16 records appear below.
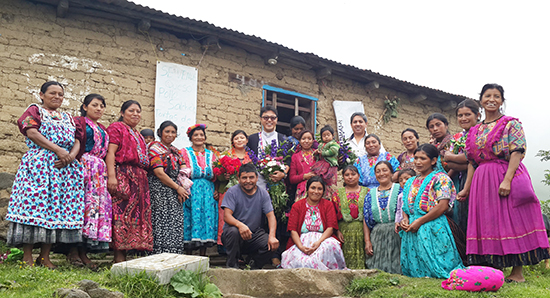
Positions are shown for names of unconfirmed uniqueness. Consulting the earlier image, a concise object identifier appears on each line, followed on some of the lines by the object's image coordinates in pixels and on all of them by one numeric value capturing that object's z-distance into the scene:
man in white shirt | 5.75
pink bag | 3.25
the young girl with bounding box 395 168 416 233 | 4.50
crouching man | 4.52
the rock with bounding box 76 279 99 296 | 2.79
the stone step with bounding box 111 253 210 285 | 3.00
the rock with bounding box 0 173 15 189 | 5.45
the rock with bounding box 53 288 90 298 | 2.55
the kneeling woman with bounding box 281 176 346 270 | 4.52
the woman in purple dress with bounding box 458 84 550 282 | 3.63
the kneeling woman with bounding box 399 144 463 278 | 4.05
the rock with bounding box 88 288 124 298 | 2.69
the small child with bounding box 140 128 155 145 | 6.34
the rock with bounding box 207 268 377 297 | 3.63
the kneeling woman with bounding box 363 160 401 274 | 4.54
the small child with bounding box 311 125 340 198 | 5.15
